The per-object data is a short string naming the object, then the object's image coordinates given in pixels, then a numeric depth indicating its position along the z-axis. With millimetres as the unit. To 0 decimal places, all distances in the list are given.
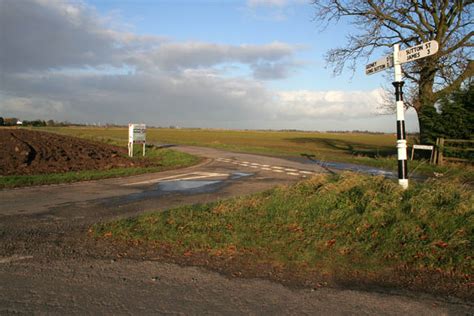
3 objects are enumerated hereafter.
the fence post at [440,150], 18469
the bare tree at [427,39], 20219
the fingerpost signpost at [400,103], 6688
